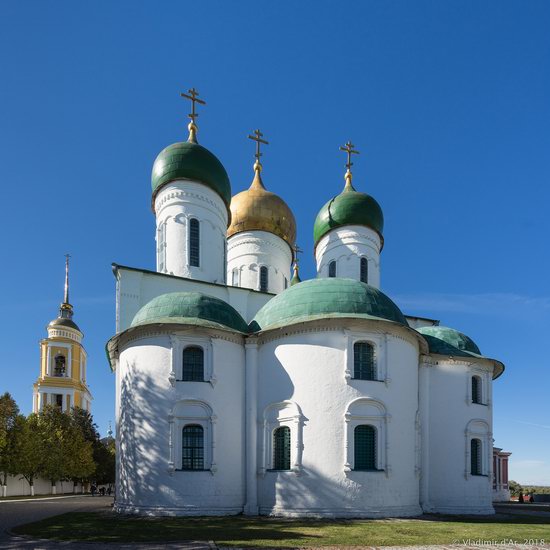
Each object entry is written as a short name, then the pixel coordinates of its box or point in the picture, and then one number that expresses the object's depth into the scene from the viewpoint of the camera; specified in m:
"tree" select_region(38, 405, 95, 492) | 34.91
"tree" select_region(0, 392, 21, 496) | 29.16
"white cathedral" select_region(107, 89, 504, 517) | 17.11
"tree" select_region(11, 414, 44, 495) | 31.86
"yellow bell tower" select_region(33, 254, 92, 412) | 47.56
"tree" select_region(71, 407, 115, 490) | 44.28
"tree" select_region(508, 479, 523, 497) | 49.19
